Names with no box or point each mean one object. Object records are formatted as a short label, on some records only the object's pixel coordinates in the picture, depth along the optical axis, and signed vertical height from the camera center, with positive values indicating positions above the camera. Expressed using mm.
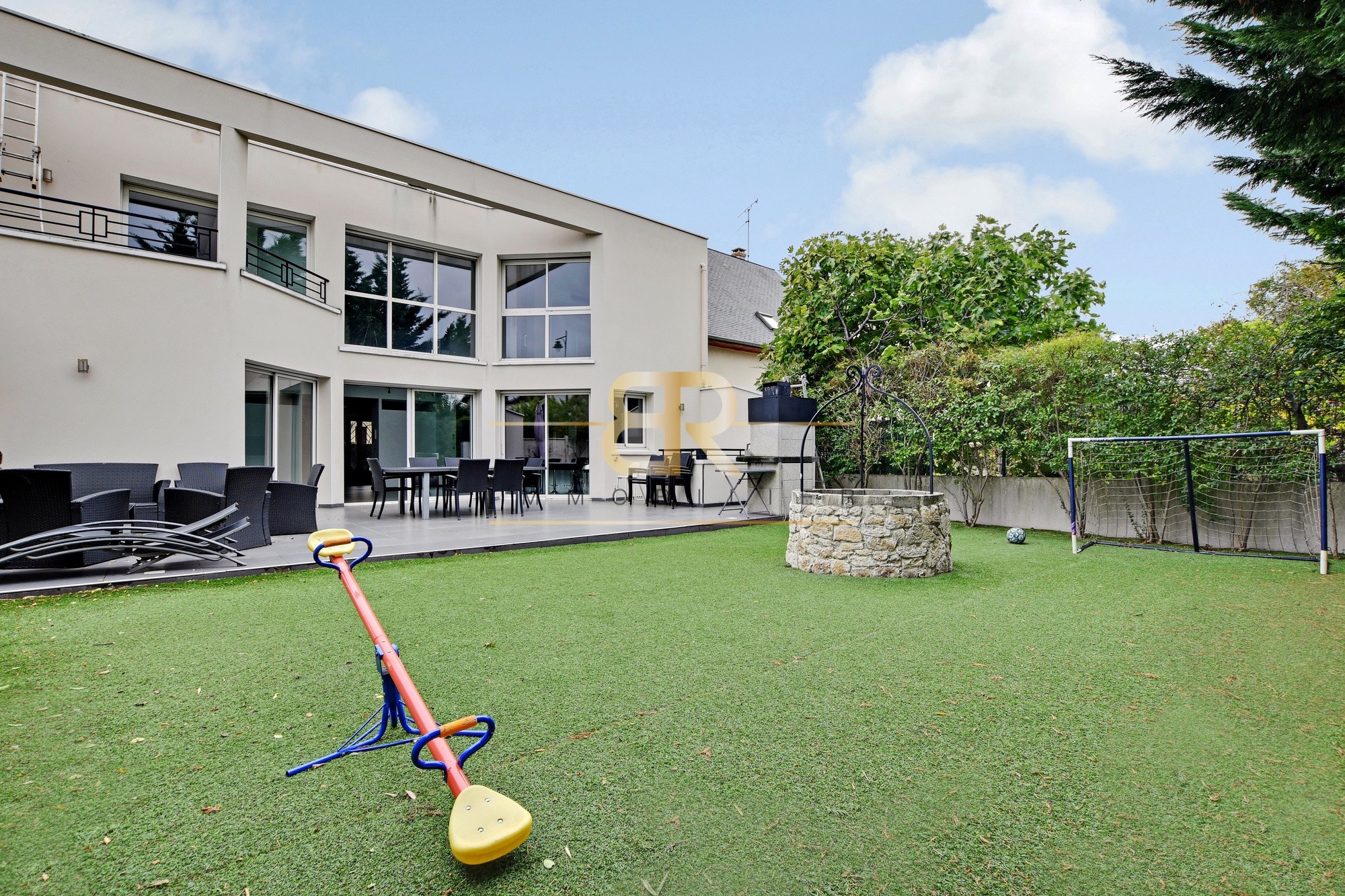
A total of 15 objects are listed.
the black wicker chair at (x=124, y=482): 6250 -289
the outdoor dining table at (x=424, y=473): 8812 -282
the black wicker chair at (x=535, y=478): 12156 -493
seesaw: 1499 -872
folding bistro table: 10266 -529
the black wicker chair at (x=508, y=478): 9180 -362
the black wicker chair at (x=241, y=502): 5932 -465
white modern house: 7184 +2465
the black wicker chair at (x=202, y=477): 7016 -260
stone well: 5492 -715
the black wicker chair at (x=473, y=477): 8641 -335
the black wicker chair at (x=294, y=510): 7070 -634
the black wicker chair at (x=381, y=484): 8906 -447
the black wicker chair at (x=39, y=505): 4984 -411
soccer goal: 6406 -463
